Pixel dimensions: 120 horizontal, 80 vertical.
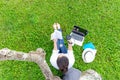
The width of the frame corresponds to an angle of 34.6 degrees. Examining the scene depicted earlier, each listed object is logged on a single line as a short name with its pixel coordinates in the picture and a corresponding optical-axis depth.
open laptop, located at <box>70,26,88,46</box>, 3.36
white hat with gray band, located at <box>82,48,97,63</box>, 3.35
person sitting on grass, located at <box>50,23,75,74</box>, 3.05
